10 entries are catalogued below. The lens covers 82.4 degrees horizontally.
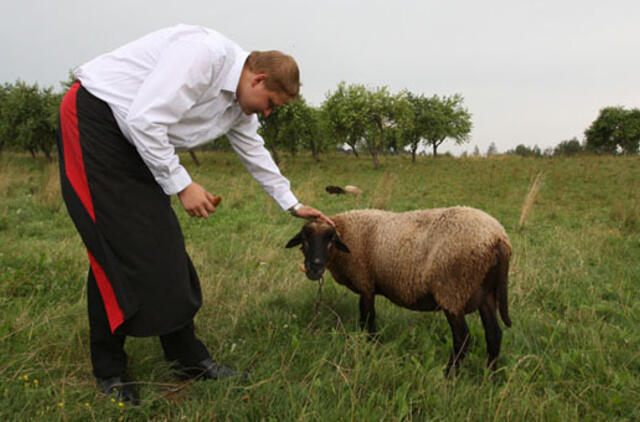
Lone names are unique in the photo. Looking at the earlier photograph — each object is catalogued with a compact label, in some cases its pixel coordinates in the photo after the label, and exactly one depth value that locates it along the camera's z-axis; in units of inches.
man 73.0
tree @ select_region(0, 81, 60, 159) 1171.9
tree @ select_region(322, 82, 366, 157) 1250.6
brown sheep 110.2
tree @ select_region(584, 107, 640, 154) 1852.9
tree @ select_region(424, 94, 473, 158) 1450.5
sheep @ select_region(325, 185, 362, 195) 509.0
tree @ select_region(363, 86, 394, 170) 1250.6
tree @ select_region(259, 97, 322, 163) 1320.1
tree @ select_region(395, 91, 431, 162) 1266.0
